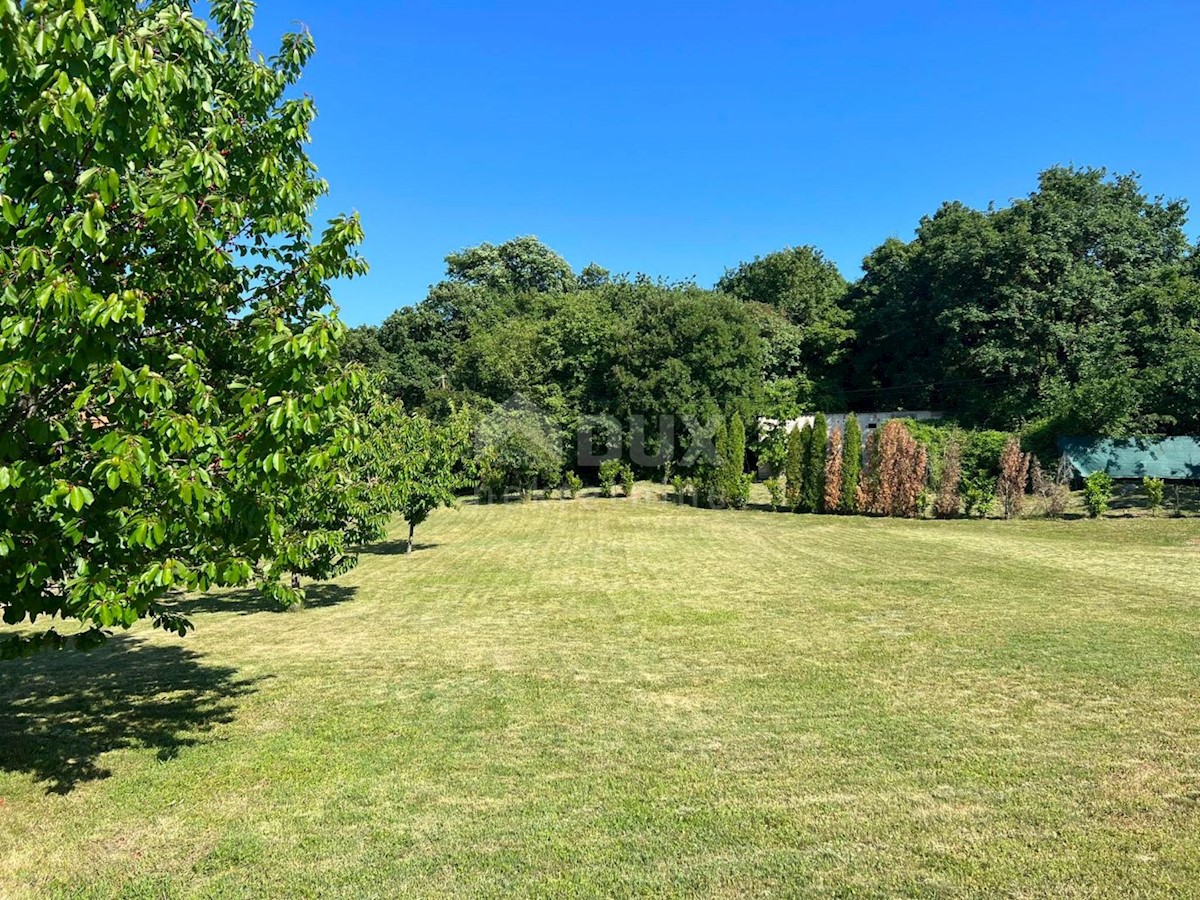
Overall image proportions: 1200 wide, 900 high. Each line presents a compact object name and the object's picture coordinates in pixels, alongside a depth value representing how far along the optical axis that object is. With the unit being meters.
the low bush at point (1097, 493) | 22.23
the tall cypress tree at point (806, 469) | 27.59
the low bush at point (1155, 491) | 21.73
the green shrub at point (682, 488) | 31.56
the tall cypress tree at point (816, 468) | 27.34
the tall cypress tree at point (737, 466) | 29.62
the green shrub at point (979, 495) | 24.09
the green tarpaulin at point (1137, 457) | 25.08
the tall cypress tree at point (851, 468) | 26.42
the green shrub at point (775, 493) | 28.36
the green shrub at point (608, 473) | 34.28
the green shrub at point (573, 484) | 34.34
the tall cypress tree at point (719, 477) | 29.88
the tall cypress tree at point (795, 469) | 27.81
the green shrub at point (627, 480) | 33.87
